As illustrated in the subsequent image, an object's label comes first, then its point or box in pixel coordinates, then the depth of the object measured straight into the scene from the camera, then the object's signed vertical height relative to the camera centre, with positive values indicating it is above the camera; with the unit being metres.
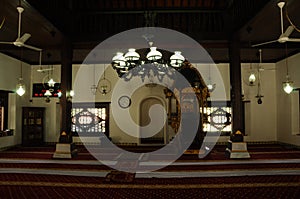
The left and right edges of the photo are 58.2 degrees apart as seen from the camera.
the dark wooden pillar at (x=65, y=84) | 8.01 +0.83
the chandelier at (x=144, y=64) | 5.89 +1.09
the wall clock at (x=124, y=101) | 11.36 +0.43
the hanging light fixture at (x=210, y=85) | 10.96 +1.06
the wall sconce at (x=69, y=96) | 8.11 +0.47
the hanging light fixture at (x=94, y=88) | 11.29 +0.98
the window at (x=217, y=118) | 11.28 -0.30
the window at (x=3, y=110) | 9.84 +0.07
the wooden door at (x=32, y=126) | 10.94 -0.59
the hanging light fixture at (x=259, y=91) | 11.09 +0.83
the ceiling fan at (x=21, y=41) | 4.55 +1.22
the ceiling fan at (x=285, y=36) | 4.15 +1.17
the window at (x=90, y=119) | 11.42 -0.32
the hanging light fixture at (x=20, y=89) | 7.07 +0.60
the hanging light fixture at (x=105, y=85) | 11.34 +1.12
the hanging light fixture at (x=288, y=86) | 7.20 +0.65
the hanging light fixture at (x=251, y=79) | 9.42 +1.12
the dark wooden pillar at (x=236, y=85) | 7.96 +0.77
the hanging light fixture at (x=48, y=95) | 10.38 +0.66
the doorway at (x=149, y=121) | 12.99 -0.56
